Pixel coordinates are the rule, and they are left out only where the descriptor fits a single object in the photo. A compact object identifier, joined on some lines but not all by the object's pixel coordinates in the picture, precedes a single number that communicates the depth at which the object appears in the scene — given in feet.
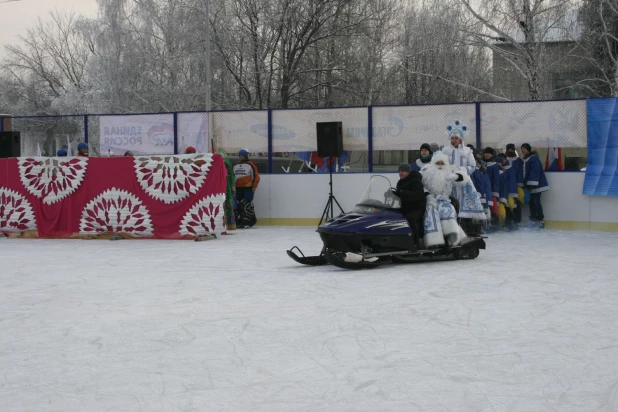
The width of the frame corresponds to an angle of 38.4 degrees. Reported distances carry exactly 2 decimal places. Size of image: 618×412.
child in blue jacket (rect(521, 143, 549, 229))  50.78
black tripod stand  53.06
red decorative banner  47.19
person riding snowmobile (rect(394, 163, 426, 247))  34.27
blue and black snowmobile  32.73
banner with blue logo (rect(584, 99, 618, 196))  50.45
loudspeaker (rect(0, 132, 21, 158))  55.47
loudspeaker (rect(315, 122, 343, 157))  53.97
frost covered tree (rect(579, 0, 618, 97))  91.86
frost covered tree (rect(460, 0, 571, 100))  91.76
